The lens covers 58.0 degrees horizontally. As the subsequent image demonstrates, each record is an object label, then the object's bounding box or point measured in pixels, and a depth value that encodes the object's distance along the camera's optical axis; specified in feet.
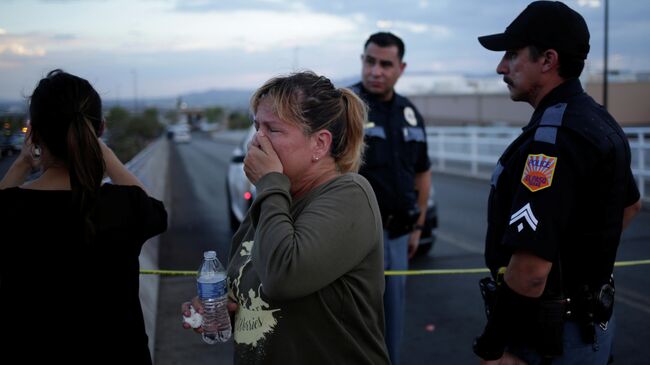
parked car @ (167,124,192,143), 214.90
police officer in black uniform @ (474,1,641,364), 6.70
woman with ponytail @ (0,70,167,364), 6.51
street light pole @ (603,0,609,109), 57.52
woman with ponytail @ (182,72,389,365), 5.80
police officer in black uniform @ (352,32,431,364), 12.74
